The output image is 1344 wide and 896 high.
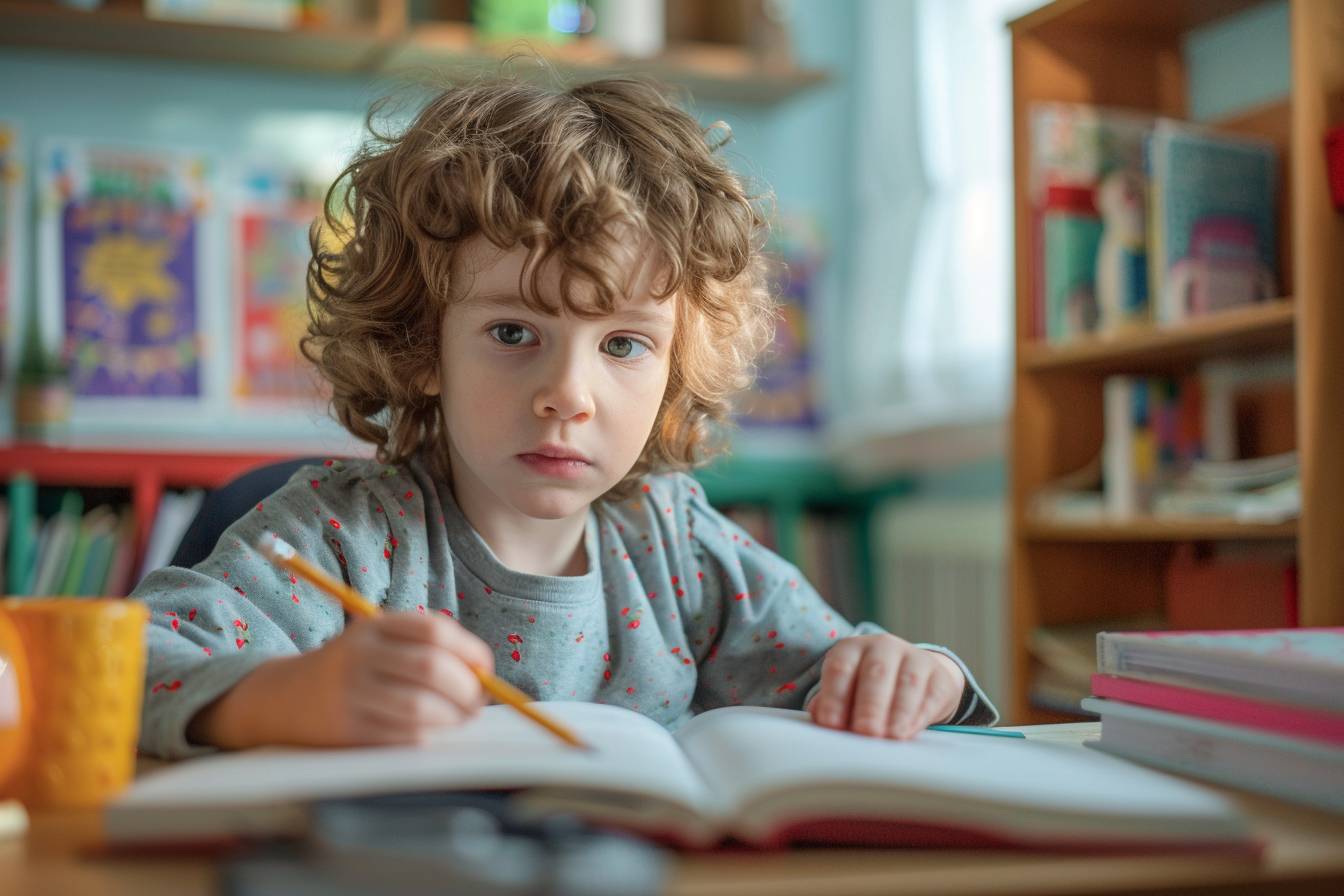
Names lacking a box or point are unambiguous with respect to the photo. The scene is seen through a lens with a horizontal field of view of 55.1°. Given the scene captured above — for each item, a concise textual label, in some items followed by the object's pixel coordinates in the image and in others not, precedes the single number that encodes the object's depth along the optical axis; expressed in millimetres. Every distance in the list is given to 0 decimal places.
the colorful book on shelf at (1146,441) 1811
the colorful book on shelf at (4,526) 2197
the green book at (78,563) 2195
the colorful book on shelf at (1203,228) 1730
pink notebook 621
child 900
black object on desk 402
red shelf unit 2189
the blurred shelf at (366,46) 2332
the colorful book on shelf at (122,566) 2197
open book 492
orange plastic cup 552
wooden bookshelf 1769
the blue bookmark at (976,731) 740
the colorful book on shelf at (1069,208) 1911
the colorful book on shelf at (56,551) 2193
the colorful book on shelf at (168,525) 2182
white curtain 2510
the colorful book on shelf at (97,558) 2201
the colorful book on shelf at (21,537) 2160
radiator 2436
